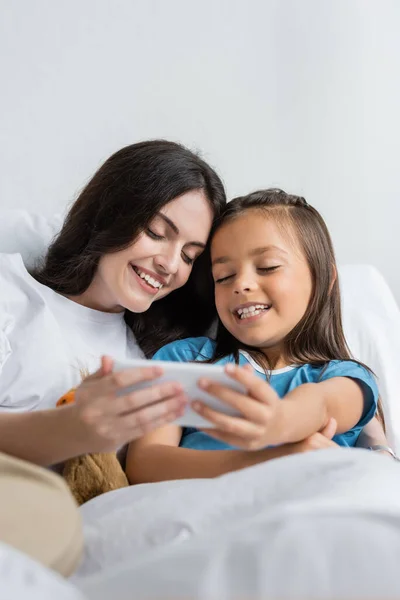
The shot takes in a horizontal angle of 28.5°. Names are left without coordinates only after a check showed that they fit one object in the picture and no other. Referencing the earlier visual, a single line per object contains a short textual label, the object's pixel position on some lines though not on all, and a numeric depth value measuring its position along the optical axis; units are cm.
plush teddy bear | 114
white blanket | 60
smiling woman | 141
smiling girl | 121
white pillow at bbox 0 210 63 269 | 169
